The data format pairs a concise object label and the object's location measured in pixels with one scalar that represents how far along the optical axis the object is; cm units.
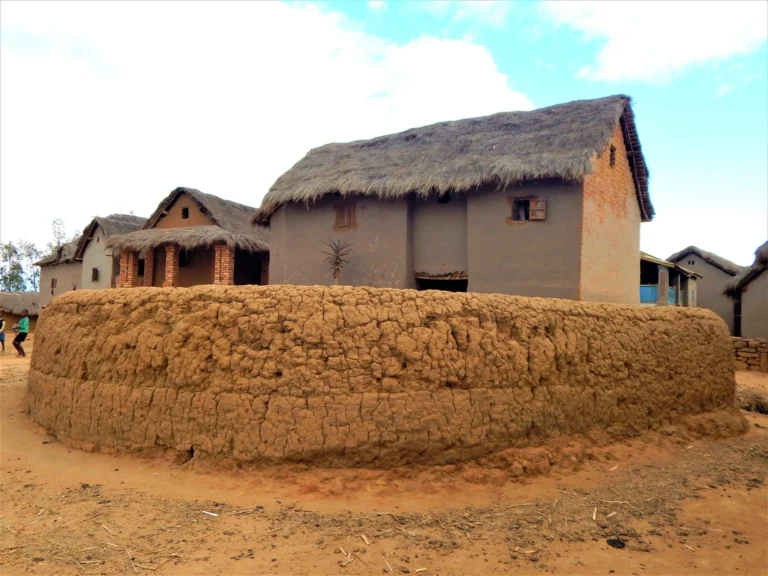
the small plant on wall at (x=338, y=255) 1137
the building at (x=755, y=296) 1627
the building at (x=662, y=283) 1717
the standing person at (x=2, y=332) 1525
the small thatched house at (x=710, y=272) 2544
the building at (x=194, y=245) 1483
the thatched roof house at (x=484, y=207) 962
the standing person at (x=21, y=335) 1452
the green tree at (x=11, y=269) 3976
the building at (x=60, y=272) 2473
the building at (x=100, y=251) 2139
